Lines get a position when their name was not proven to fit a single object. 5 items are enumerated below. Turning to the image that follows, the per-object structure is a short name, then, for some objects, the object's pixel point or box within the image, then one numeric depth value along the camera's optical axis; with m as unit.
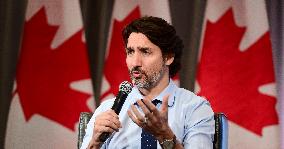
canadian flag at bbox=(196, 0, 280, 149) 5.62
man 3.63
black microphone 3.27
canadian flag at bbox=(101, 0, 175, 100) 5.83
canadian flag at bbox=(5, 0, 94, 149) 5.84
